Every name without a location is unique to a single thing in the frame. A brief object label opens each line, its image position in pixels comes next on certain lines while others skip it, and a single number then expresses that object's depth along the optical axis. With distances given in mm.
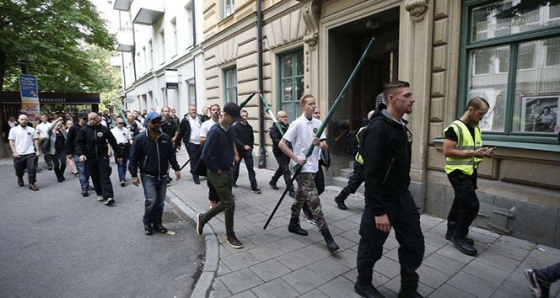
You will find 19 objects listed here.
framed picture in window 3936
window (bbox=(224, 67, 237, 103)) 11117
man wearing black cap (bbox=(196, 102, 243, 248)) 4062
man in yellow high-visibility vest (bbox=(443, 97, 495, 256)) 3547
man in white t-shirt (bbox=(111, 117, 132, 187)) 8234
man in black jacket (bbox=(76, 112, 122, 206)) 6391
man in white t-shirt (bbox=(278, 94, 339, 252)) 3852
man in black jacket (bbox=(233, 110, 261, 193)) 6819
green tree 12031
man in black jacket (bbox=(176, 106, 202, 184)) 7719
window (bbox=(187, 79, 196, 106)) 14880
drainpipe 8884
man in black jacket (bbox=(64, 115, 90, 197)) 7020
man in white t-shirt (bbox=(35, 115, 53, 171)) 9533
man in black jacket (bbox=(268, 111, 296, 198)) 6012
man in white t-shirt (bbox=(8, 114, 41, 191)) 7895
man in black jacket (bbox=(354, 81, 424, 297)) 2504
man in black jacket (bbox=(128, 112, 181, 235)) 4590
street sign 11762
